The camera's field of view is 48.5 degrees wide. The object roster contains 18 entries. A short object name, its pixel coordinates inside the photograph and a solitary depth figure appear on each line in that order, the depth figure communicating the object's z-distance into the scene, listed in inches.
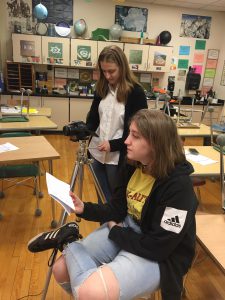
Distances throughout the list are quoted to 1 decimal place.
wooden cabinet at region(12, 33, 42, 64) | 173.9
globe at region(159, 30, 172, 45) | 195.0
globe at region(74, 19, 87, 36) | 185.2
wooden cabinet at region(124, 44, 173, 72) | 189.3
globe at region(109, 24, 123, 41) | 185.8
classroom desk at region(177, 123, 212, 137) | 109.9
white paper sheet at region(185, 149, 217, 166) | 75.7
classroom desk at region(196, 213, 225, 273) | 38.5
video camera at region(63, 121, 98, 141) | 58.1
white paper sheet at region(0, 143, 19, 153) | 74.1
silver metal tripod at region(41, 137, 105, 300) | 60.7
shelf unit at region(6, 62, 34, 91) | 179.2
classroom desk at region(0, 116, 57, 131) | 101.6
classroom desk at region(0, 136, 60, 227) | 68.6
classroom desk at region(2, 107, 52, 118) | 120.8
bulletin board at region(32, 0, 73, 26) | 182.1
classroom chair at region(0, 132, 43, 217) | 84.0
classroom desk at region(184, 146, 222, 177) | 67.7
